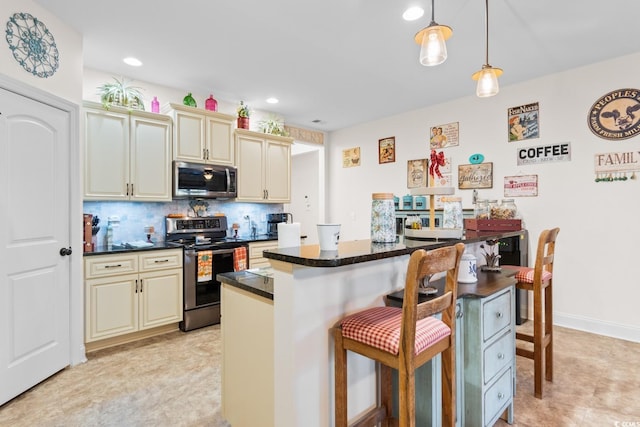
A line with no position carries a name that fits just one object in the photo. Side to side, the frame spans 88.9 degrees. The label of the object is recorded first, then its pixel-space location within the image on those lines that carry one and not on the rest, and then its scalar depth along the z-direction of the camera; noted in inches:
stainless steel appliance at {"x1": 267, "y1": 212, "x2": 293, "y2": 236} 188.7
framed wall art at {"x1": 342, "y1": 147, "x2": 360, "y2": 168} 222.7
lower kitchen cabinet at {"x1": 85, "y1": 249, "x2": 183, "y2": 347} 114.1
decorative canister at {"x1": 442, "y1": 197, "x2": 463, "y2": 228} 84.0
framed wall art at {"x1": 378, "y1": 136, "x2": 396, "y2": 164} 201.6
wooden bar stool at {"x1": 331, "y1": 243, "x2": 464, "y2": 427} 46.1
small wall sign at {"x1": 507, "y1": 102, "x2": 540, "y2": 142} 146.0
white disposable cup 58.8
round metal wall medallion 86.0
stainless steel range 135.9
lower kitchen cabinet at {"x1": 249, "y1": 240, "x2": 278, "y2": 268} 156.1
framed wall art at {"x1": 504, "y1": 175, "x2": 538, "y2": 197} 146.9
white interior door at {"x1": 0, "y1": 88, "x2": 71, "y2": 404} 85.4
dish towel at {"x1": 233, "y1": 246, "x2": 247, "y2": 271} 147.6
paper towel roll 66.9
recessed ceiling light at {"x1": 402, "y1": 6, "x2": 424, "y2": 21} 94.2
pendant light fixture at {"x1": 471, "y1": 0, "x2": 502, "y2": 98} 83.1
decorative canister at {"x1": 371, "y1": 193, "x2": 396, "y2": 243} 70.9
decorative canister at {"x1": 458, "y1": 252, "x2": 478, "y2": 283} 74.9
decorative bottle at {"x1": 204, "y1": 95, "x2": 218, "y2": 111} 155.7
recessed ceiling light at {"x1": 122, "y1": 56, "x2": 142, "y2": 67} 124.3
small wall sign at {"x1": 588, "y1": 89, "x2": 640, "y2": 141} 122.8
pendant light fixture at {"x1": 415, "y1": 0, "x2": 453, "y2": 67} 67.9
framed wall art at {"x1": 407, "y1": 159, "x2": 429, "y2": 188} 186.9
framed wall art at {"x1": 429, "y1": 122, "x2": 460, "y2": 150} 173.2
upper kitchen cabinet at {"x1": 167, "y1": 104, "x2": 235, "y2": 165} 144.1
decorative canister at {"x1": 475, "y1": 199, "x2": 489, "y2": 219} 132.8
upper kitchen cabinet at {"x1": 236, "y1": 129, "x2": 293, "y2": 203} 167.3
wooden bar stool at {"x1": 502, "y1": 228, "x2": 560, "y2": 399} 83.7
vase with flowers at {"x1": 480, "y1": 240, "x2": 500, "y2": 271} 90.3
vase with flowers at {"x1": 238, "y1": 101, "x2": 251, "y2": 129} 168.1
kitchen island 52.6
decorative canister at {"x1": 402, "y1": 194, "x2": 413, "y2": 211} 176.9
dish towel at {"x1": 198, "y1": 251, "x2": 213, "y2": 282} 137.6
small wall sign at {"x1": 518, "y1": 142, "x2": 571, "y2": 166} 138.3
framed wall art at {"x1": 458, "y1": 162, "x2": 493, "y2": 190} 160.6
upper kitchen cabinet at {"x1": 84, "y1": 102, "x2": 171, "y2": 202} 122.5
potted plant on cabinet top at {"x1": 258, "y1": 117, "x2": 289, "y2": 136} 180.7
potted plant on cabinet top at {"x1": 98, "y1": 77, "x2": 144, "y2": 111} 126.6
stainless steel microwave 144.1
